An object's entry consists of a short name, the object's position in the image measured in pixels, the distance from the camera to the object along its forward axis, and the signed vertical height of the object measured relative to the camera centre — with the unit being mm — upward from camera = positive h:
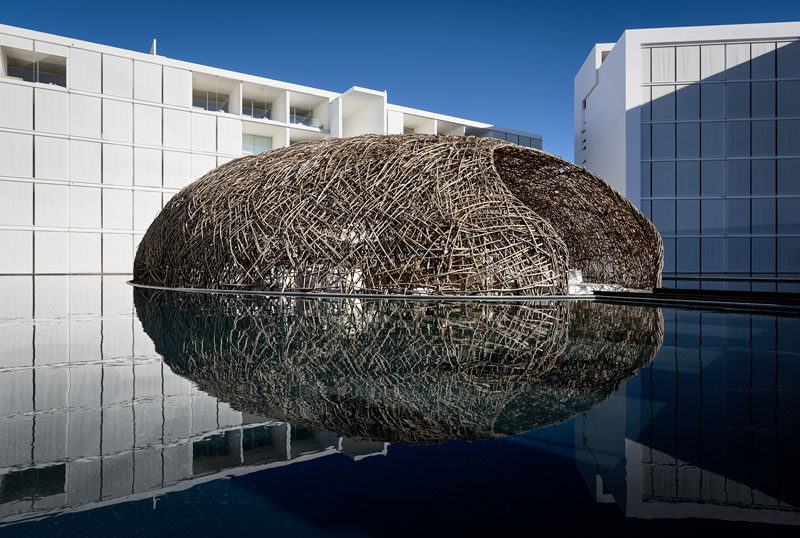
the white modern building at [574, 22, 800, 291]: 21172 +5645
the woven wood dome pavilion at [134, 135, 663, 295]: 7168 +688
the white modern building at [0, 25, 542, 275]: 19469 +5332
